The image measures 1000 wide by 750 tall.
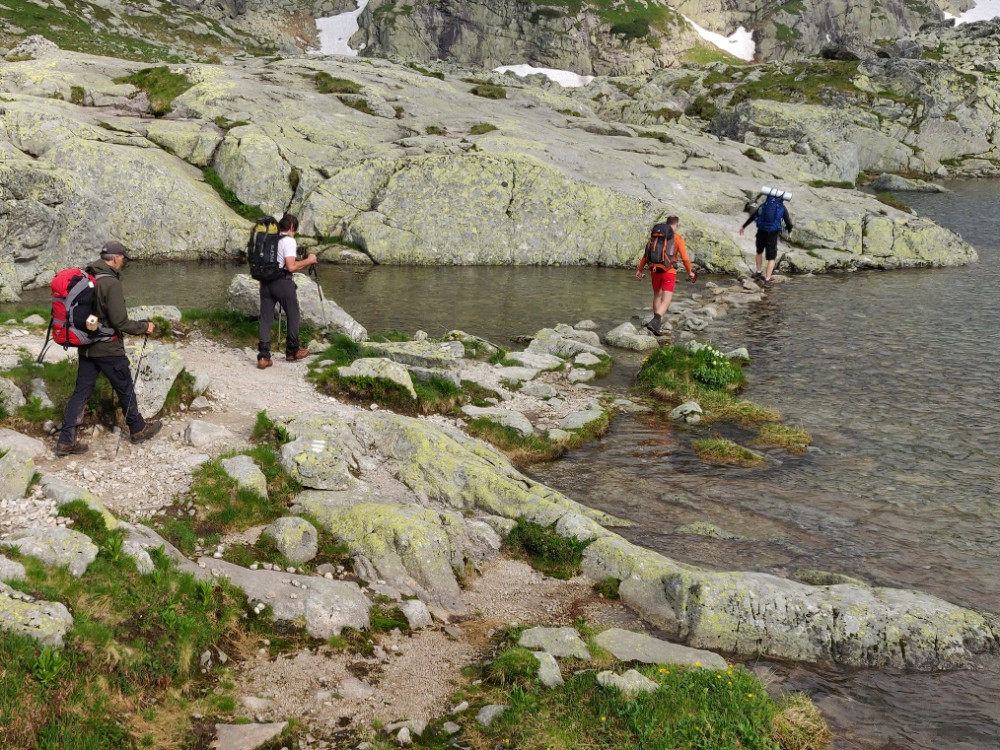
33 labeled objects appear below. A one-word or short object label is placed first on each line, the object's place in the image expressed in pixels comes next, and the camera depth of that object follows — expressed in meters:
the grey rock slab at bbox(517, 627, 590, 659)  9.49
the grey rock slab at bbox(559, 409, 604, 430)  18.55
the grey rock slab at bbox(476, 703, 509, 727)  8.05
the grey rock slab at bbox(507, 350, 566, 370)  22.80
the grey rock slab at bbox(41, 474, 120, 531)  9.77
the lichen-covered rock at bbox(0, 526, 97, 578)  8.54
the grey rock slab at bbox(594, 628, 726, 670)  9.56
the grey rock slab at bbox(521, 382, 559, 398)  20.91
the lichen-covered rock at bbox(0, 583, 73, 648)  7.31
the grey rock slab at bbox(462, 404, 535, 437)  17.92
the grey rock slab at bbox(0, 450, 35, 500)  9.84
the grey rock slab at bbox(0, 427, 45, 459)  11.68
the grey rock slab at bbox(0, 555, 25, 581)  7.95
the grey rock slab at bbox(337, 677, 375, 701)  8.44
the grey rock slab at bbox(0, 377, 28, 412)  12.88
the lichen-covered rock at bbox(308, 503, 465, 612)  11.04
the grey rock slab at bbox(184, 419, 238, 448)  13.20
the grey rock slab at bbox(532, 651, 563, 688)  8.66
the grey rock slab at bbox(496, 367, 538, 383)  21.60
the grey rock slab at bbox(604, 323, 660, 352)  26.25
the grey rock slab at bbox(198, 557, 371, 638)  9.68
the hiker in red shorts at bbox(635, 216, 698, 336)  26.67
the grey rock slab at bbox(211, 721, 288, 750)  7.37
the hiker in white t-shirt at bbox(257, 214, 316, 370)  18.05
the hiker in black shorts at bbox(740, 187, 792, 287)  35.69
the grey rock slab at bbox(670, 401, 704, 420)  19.66
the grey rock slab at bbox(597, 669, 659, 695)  8.28
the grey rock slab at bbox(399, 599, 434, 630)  10.14
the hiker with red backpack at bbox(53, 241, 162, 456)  12.01
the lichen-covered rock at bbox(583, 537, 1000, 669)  10.11
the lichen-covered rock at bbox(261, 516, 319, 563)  10.94
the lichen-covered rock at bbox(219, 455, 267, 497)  11.92
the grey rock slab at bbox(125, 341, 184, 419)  13.95
